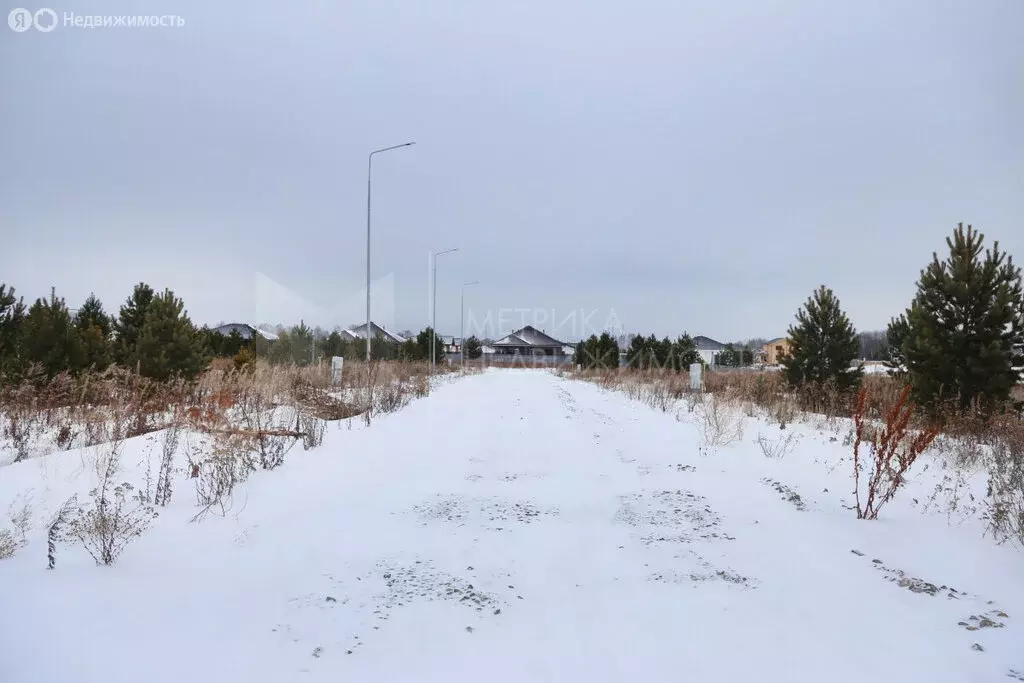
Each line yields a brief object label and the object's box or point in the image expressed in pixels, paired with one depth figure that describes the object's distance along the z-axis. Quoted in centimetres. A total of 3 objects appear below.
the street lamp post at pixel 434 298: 3166
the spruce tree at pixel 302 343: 2875
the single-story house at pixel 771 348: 10069
